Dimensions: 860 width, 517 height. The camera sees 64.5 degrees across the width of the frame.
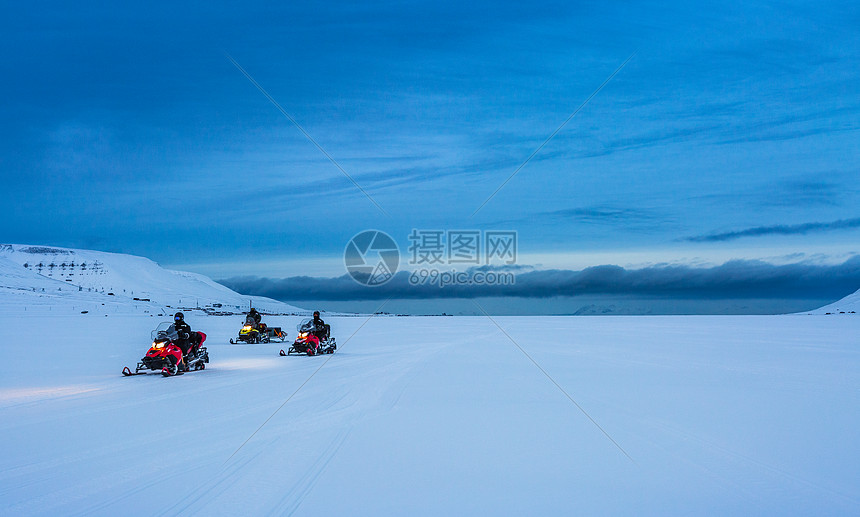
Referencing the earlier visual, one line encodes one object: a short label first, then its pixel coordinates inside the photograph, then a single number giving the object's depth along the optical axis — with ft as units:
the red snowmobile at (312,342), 74.38
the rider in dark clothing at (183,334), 54.84
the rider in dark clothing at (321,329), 75.47
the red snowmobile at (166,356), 52.60
